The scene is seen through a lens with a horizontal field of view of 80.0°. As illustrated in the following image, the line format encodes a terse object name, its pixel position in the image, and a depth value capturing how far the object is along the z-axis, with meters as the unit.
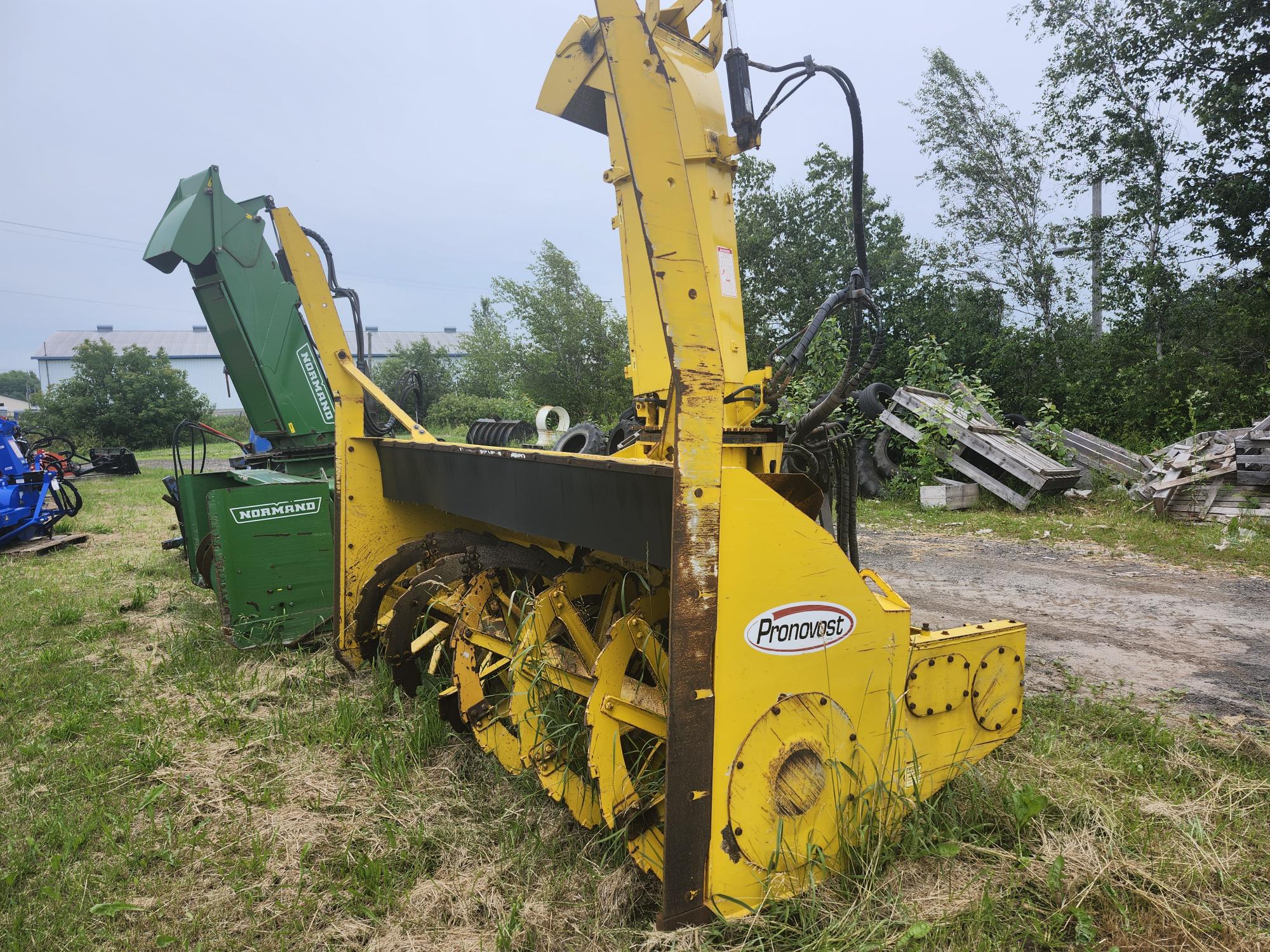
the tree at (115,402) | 26.52
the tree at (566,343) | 27.25
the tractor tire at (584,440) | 5.60
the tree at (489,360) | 31.34
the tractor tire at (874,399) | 10.38
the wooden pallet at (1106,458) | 9.02
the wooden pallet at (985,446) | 8.25
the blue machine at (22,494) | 8.12
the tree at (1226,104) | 10.66
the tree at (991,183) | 15.79
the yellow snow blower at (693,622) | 1.69
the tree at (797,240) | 19.61
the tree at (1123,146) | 12.61
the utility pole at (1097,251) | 13.81
